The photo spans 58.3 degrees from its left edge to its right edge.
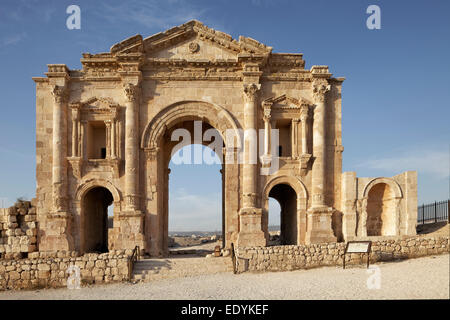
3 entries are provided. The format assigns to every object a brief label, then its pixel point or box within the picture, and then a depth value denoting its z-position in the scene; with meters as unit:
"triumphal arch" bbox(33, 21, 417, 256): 18.06
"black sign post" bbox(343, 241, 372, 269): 13.20
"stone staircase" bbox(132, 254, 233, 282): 14.66
